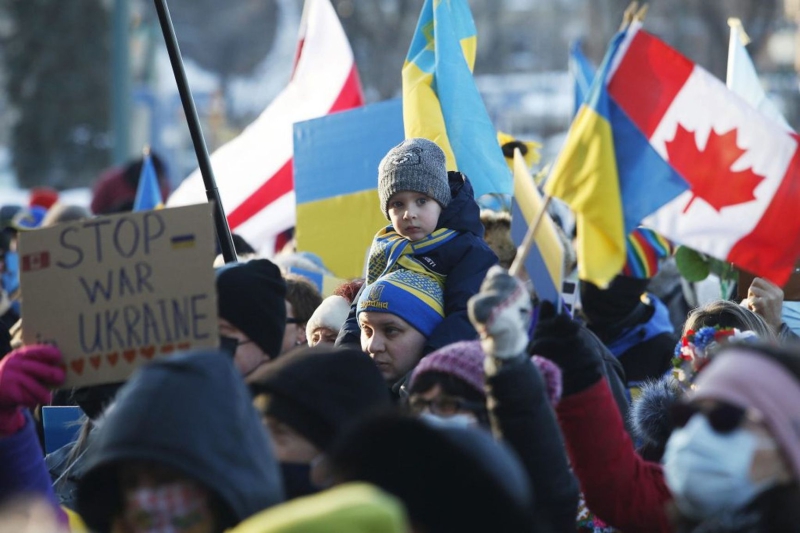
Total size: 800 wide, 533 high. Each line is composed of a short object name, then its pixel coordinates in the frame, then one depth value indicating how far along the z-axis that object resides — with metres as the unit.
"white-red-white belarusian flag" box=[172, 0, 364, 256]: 15.60
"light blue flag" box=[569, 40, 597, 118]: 15.30
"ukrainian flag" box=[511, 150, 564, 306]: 7.60
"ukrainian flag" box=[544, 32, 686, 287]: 7.84
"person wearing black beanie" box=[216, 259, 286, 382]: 7.93
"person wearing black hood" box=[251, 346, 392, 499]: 6.68
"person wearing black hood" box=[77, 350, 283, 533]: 5.72
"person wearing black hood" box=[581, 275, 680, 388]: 12.40
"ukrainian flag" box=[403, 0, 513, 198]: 11.74
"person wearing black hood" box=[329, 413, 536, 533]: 5.31
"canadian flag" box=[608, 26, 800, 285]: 8.59
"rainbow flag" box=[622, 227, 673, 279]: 12.94
